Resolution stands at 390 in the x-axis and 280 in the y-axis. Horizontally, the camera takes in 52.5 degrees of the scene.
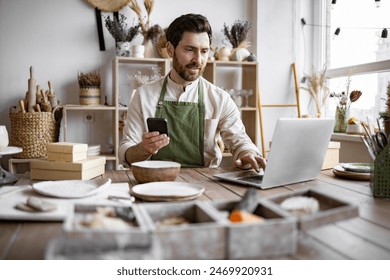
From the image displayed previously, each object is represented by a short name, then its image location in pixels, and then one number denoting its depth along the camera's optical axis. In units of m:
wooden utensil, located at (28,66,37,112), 3.15
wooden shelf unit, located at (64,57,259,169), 3.50
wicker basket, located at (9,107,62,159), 3.17
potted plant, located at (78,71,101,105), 3.48
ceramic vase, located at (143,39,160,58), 3.64
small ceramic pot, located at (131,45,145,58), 3.53
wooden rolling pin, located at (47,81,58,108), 3.34
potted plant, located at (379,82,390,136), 1.61
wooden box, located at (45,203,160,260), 0.65
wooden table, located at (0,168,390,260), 0.80
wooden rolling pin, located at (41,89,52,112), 3.28
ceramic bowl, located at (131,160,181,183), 1.39
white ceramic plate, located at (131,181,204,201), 1.16
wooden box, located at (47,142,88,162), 1.43
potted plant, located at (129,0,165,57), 3.60
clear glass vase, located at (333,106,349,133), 3.51
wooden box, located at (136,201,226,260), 0.69
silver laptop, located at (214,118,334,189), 1.26
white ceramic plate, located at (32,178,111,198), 1.14
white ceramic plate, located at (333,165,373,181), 1.58
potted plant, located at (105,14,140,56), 3.52
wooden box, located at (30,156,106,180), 1.45
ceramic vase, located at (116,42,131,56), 3.53
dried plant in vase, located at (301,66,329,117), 3.88
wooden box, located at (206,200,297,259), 0.74
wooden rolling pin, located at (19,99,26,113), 3.14
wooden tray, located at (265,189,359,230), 0.77
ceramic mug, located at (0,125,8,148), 1.54
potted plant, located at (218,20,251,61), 3.79
